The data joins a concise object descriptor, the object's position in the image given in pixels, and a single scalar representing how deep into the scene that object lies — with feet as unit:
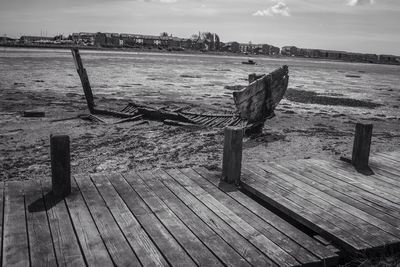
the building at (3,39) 515.50
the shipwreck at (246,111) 36.27
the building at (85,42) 608.92
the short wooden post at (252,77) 39.22
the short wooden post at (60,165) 14.47
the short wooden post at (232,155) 16.79
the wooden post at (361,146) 19.48
